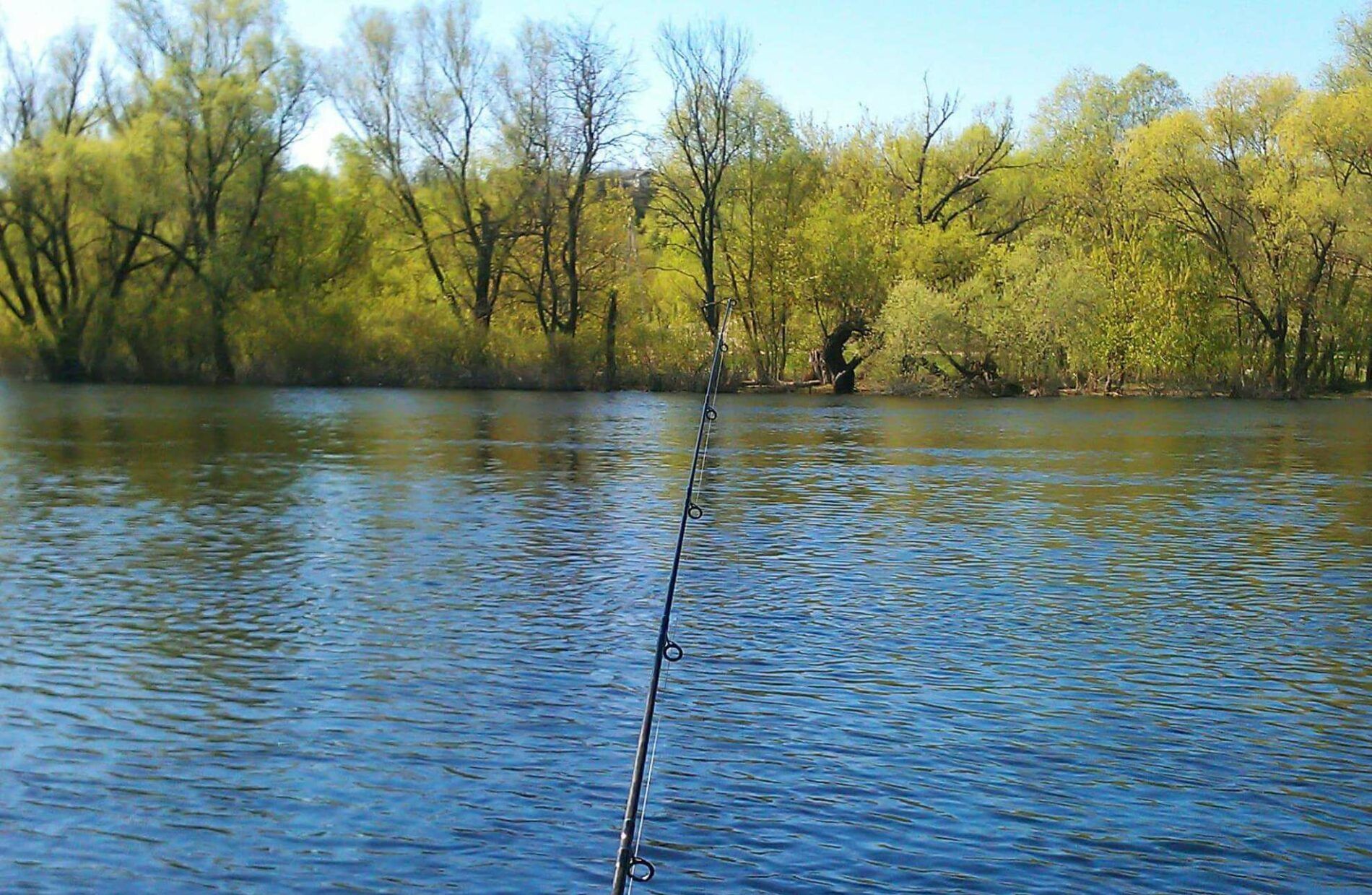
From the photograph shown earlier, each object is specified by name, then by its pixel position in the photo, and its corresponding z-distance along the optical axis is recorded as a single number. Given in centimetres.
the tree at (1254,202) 5925
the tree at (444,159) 6600
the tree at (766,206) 6781
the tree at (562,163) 6638
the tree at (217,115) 6369
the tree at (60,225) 6281
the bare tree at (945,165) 6744
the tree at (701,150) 6788
